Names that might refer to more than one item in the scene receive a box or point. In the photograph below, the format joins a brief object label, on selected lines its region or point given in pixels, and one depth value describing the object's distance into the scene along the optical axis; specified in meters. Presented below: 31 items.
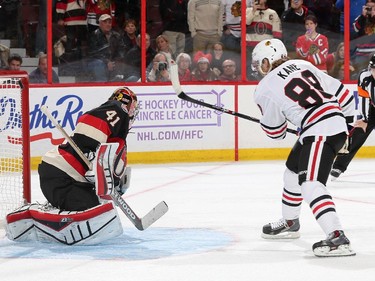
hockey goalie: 8.38
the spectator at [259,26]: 16.37
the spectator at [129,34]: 15.77
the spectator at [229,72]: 16.22
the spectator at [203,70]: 16.08
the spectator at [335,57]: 16.94
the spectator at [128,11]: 15.70
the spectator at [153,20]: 15.80
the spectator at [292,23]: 16.64
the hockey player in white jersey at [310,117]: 7.71
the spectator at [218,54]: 16.33
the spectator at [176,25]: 16.00
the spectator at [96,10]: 15.55
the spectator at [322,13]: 16.84
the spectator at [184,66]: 16.03
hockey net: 9.60
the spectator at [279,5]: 16.55
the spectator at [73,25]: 15.32
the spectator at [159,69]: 15.77
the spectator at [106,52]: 15.59
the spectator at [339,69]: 16.95
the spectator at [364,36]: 17.02
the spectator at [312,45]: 16.78
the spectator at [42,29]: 15.17
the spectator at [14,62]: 14.90
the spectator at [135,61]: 15.79
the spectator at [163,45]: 15.95
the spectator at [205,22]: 16.11
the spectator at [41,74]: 15.04
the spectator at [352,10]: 16.89
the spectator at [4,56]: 14.83
